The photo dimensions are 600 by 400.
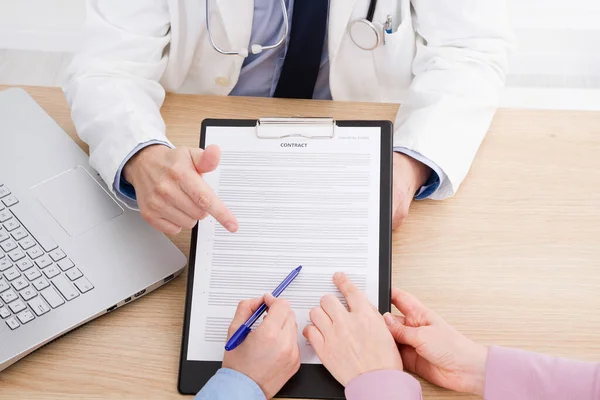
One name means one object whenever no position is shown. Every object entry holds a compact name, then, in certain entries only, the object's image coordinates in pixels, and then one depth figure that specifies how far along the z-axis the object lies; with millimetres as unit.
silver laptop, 809
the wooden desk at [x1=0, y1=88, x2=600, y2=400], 799
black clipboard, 770
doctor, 914
